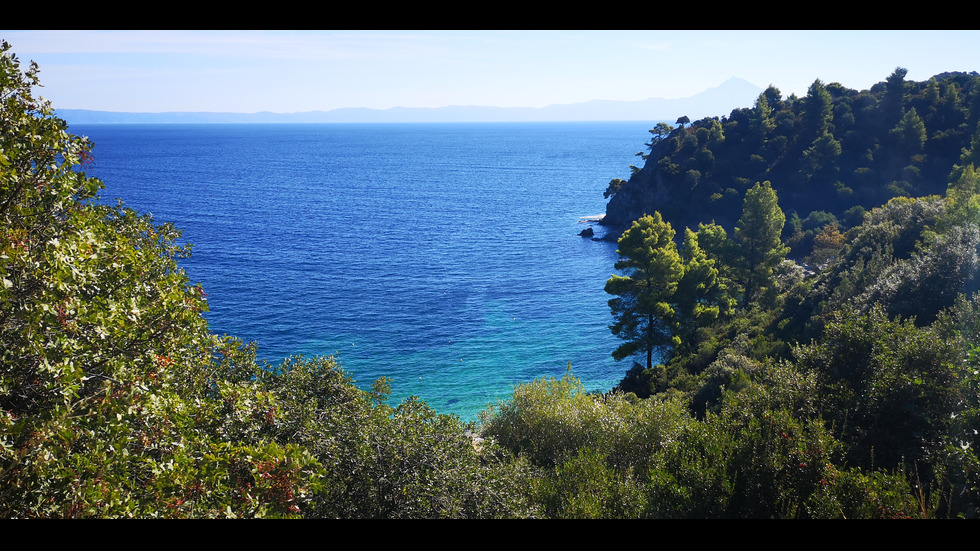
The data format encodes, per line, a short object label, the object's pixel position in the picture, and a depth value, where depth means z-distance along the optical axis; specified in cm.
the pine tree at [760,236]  4978
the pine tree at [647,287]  4409
